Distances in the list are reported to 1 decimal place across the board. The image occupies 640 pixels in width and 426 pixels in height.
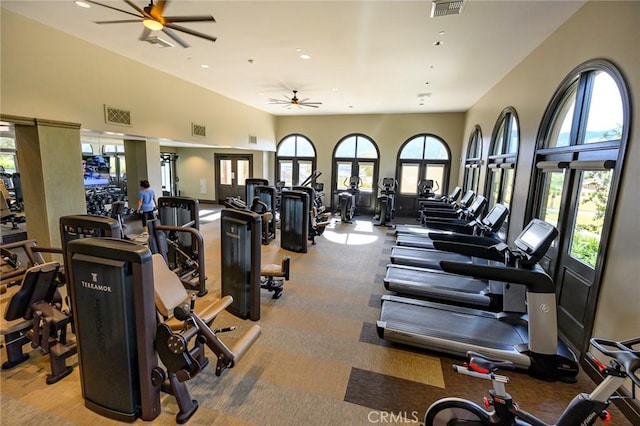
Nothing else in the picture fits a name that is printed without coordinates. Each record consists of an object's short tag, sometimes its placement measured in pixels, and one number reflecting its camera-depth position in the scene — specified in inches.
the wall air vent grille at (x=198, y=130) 302.8
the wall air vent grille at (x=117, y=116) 216.7
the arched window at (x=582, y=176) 110.6
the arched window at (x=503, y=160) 209.5
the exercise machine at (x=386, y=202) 370.6
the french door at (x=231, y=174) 486.0
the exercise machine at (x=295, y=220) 247.3
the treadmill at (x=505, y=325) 103.7
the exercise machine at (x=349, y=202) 381.1
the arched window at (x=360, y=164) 445.7
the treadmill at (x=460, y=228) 172.7
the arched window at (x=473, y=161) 311.1
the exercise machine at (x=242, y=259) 135.8
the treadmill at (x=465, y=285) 133.2
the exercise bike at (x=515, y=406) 62.2
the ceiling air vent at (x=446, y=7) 129.5
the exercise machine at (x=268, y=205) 273.7
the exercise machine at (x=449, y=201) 323.3
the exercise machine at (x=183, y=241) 170.2
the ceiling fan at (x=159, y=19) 127.1
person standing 254.8
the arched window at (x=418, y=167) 417.7
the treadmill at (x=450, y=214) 236.9
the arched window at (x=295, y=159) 474.6
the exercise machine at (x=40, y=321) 98.0
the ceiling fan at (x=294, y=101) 311.6
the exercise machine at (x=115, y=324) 74.2
